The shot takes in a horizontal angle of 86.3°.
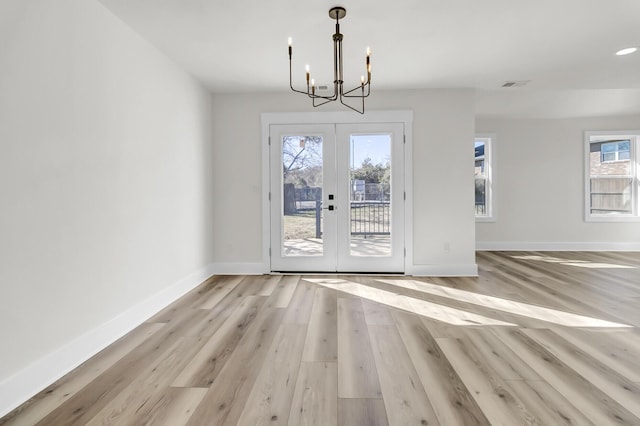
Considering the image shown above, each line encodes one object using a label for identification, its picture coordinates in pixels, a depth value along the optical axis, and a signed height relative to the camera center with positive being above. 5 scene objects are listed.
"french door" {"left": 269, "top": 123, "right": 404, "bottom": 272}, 4.68 +0.16
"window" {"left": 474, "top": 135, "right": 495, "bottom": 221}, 6.71 +0.60
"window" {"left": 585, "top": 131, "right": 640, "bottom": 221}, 6.55 +0.61
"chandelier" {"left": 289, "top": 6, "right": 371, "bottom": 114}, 2.57 +1.50
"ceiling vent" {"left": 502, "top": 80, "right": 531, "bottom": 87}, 4.33 +1.60
